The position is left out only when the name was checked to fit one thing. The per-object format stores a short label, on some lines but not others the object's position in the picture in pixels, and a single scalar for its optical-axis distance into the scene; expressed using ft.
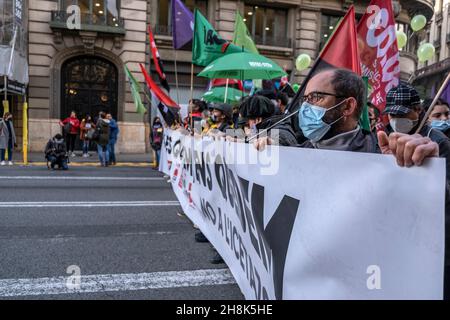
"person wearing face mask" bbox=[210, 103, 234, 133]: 18.19
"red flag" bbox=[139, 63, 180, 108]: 29.27
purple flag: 27.71
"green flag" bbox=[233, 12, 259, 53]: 30.42
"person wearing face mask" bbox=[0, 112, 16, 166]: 39.17
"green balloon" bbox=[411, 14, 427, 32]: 38.27
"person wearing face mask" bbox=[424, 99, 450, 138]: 13.31
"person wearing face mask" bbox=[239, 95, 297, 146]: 12.80
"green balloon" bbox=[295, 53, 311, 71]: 38.80
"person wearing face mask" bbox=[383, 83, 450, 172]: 9.06
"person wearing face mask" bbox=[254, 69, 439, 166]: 7.38
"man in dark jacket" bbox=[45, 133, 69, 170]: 36.63
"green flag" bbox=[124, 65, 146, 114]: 40.75
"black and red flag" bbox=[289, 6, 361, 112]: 10.23
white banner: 4.21
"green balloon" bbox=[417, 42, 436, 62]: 35.32
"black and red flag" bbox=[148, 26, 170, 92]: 31.40
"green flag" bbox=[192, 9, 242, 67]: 24.22
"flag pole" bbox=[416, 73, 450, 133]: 5.09
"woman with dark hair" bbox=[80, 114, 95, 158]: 50.16
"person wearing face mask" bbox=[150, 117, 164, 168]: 39.52
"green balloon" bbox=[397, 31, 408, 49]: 38.60
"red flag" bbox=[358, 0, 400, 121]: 13.92
